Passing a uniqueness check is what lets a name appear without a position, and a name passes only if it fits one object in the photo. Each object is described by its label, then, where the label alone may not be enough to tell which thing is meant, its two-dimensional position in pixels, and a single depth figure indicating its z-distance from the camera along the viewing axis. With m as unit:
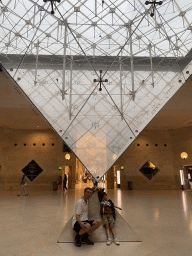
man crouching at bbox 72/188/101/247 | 3.29
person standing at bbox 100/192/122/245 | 3.65
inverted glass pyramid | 4.73
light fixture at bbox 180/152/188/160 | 16.61
